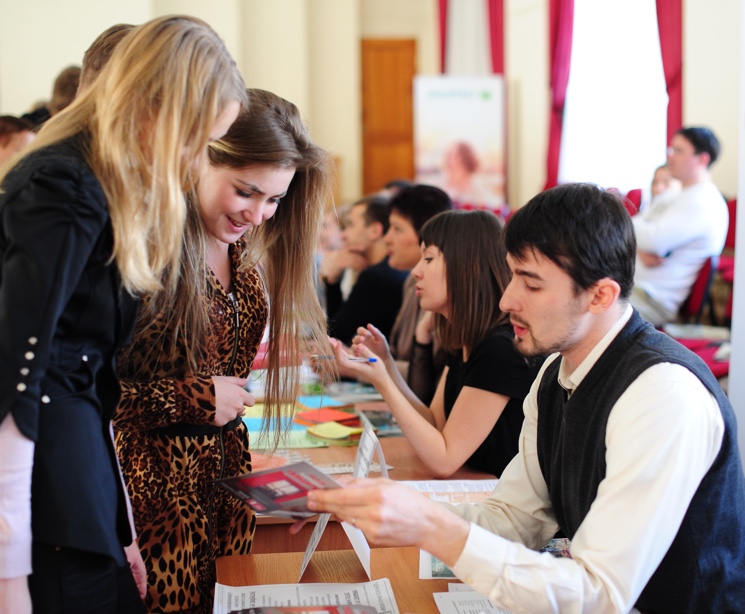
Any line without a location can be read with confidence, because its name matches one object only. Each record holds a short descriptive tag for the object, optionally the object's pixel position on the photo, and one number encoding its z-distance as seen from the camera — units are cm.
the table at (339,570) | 146
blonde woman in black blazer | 108
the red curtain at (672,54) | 626
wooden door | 965
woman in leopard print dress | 162
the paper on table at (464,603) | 138
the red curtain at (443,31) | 942
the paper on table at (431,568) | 150
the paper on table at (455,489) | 195
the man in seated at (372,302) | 371
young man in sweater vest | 123
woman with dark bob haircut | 216
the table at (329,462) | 189
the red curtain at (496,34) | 880
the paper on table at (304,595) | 140
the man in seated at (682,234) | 504
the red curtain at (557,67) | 761
